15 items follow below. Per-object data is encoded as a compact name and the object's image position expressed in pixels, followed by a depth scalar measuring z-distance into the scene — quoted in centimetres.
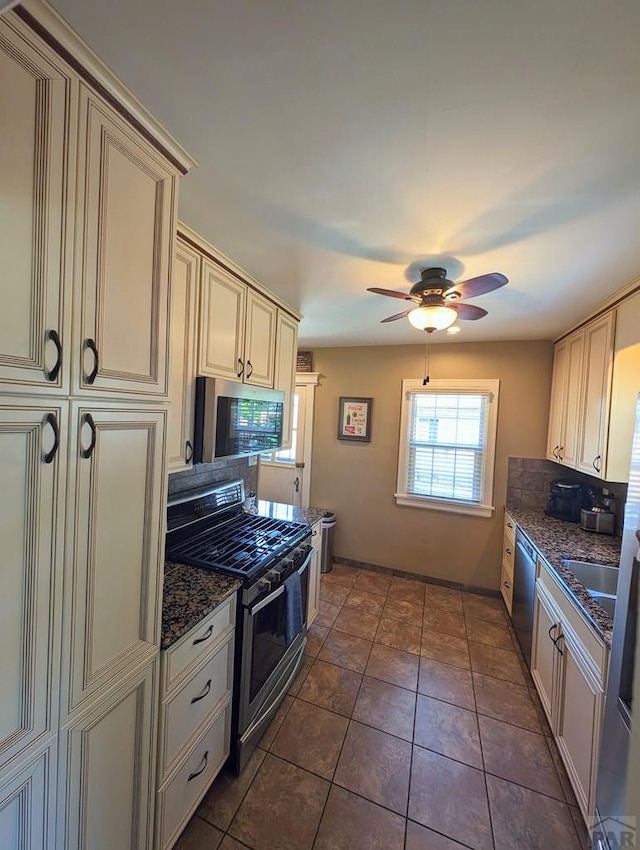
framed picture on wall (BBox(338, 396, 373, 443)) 374
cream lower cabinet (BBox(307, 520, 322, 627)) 243
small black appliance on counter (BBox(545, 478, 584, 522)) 271
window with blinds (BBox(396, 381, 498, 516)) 330
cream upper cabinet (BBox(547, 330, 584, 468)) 253
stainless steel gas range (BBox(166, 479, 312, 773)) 155
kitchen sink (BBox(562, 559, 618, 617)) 193
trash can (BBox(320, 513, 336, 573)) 364
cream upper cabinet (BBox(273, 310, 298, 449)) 241
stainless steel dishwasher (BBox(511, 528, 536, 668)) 226
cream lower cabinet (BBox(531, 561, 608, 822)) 135
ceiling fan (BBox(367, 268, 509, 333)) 165
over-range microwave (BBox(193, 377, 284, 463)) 163
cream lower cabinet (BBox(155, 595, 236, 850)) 119
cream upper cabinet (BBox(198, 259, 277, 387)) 169
